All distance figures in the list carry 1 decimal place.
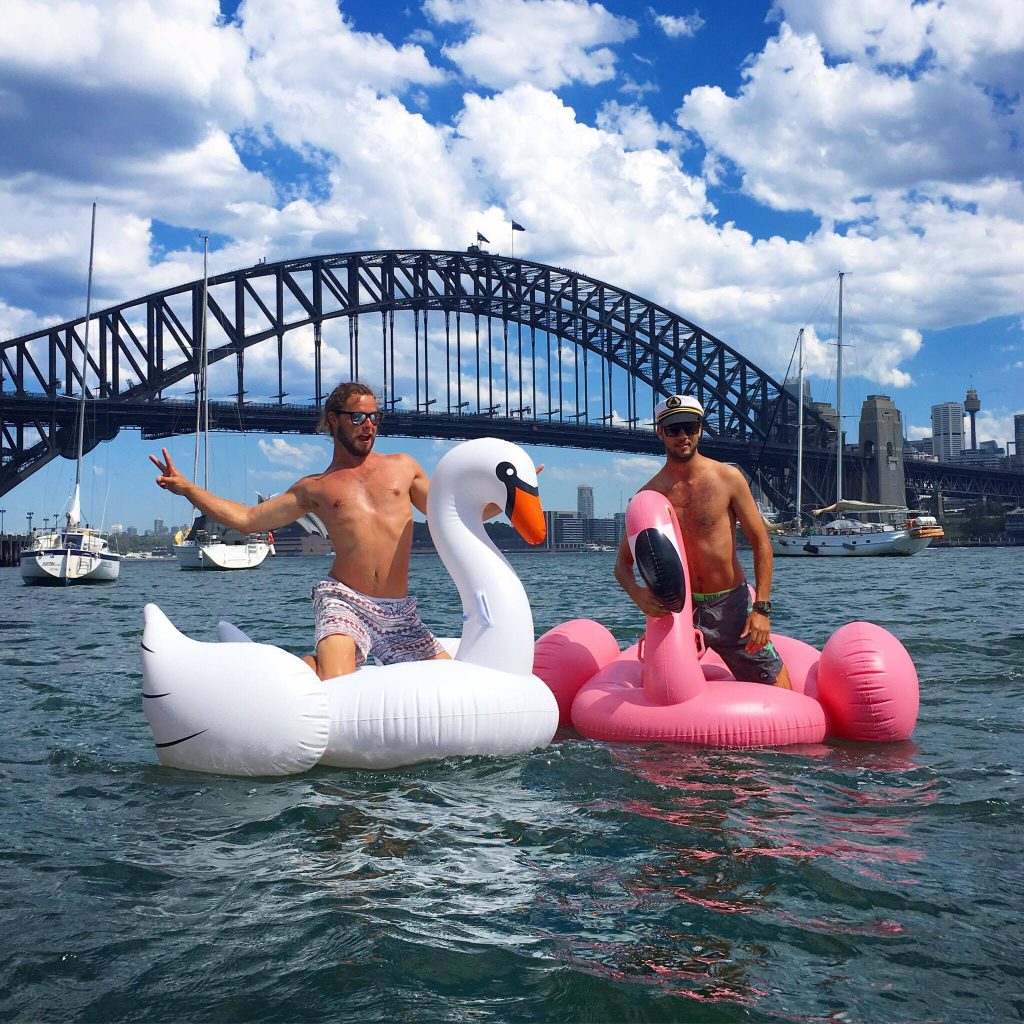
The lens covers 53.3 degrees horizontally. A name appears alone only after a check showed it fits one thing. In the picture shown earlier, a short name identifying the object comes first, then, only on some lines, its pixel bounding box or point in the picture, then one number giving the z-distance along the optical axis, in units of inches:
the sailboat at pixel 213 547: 1434.5
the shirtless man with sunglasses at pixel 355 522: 168.6
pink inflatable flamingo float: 173.2
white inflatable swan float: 153.8
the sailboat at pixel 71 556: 1058.7
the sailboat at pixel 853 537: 1749.5
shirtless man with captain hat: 183.0
